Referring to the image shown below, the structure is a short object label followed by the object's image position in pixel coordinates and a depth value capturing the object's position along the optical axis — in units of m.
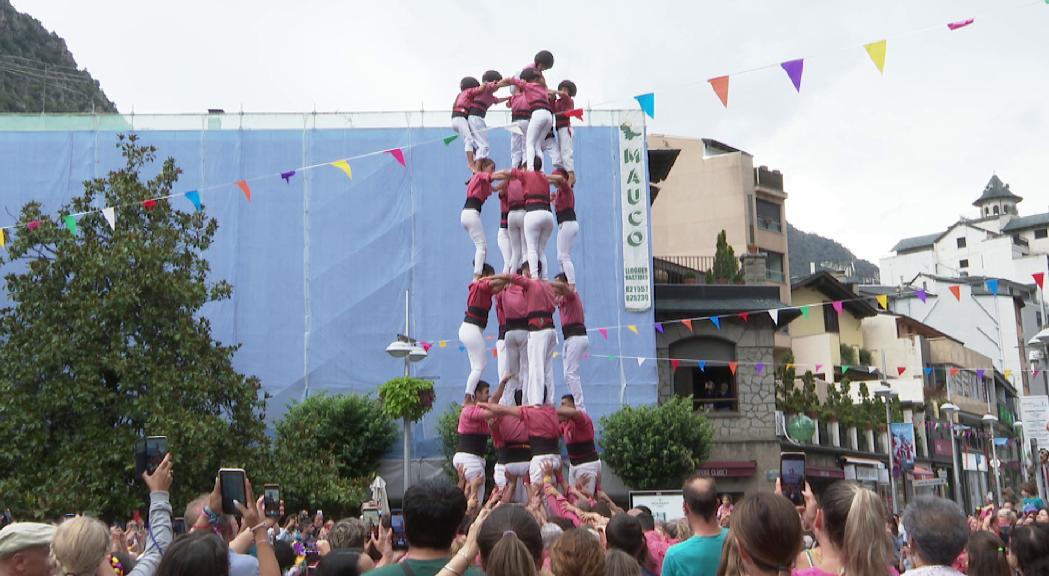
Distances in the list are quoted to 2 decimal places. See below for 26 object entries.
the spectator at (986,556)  5.06
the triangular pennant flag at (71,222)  20.66
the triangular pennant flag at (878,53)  12.62
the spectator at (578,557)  4.67
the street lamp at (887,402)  28.52
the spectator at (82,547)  4.26
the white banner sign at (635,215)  30.25
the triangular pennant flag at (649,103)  14.84
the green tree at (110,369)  20.64
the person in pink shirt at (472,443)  14.47
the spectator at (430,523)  4.14
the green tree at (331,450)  23.16
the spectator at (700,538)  5.34
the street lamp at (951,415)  33.52
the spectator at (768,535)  4.30
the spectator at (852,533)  4.33
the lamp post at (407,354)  18.59
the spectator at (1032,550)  5.31
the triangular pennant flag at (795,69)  13.47
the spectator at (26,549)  4.24
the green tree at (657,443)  27.03
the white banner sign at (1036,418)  21.89
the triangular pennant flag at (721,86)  14.21
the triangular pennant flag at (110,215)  20.05
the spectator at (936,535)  4.41
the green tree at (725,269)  33.59
